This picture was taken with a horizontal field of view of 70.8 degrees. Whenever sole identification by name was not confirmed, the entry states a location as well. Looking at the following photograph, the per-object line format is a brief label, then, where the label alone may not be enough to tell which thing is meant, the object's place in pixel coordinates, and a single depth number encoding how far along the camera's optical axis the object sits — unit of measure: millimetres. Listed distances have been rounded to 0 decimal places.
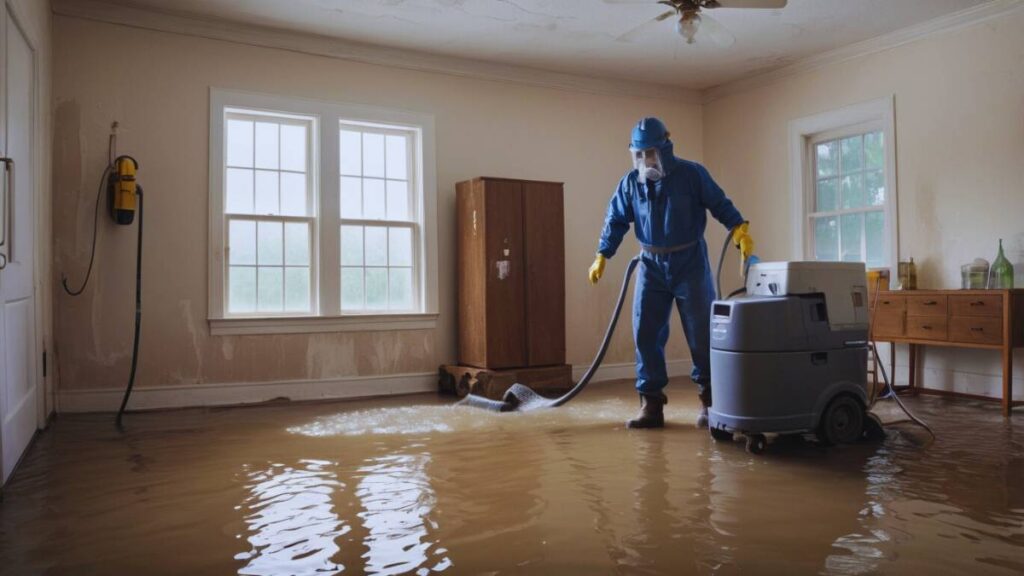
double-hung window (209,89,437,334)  5289
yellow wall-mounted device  4742
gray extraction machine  3330
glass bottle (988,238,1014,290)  4727
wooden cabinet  5578
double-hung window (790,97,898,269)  5680
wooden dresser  4461
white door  3154
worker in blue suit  4094
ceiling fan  4086
